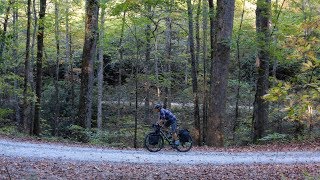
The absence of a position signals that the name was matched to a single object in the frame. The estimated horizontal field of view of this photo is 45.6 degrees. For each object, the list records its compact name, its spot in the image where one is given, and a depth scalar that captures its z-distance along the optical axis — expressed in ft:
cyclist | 42.06
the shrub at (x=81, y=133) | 54.43
